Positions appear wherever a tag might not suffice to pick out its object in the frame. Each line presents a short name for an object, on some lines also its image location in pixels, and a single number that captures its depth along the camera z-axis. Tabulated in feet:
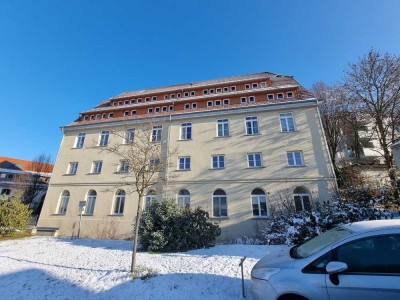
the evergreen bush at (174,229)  33.58
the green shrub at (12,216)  52.90
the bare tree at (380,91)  55.42
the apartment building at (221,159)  51.20
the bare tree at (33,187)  94.22
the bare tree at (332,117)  78.54
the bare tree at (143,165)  24.36
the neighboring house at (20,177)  99.04
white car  9.64
